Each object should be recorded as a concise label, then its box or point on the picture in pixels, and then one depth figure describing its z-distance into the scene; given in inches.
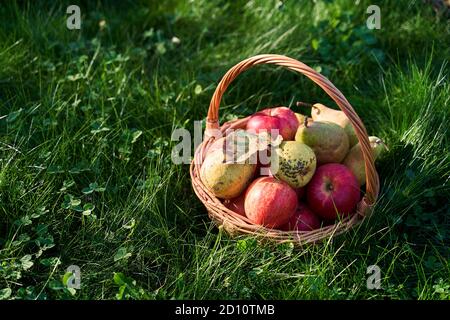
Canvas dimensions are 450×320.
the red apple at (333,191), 103.4
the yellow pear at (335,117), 113.0
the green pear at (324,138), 107.7
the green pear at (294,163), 102.9
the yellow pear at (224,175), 102.7
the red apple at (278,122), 110.0
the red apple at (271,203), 99.7
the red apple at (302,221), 103.6
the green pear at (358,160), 109.3
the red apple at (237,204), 105.7
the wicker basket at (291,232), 95.5
